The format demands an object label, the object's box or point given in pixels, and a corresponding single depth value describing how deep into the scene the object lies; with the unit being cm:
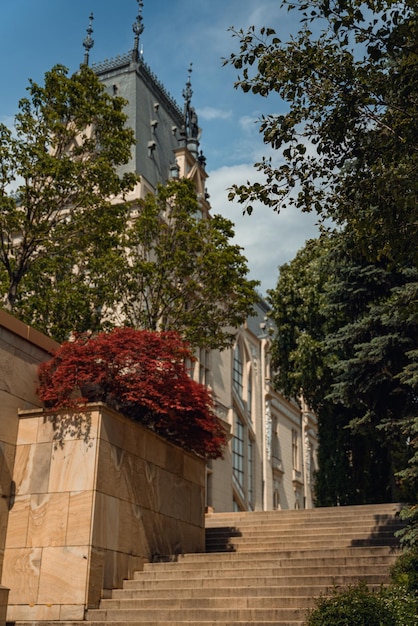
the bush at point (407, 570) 1018
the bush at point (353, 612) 854
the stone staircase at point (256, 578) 1085
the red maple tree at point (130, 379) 1351
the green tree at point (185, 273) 2011
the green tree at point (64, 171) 1698
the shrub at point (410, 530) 1152
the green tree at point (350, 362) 1452
